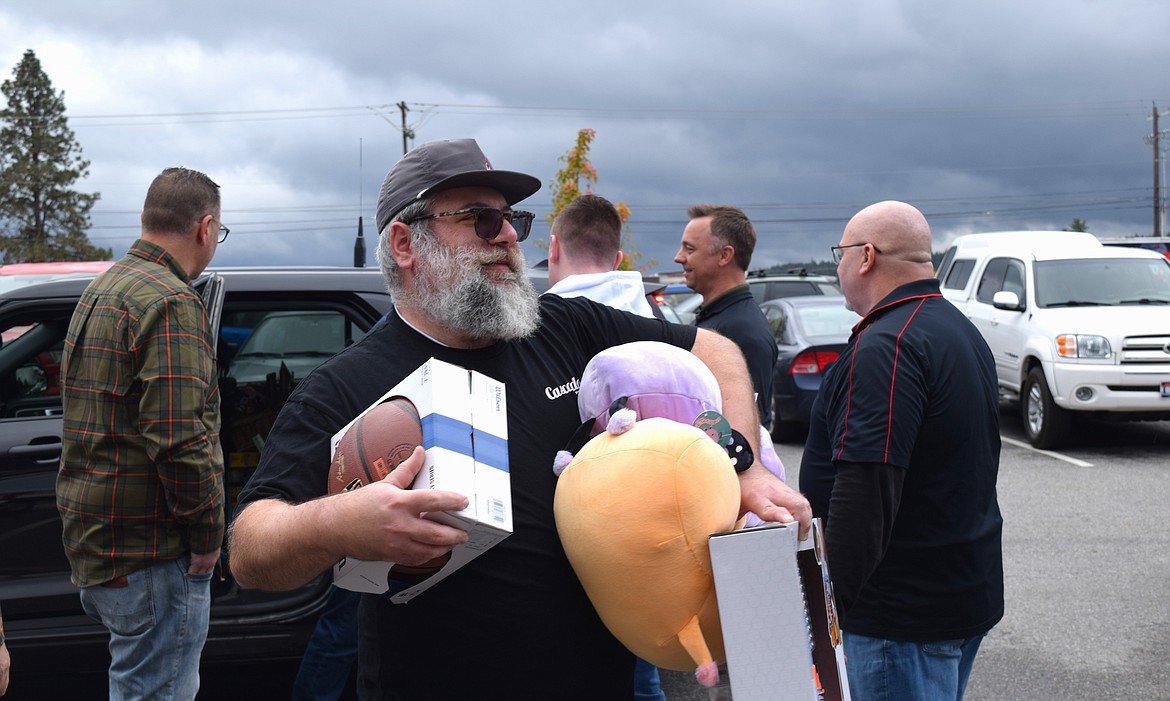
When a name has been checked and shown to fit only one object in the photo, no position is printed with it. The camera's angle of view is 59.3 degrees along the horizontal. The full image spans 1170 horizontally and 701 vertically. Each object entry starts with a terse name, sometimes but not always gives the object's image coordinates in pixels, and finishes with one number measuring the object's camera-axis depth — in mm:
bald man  2805
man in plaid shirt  3314
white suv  10172
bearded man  1836
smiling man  5102
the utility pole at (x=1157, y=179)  55156
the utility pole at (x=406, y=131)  50469
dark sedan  11273
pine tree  53500
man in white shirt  4539
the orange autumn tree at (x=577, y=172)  19328
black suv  4066
